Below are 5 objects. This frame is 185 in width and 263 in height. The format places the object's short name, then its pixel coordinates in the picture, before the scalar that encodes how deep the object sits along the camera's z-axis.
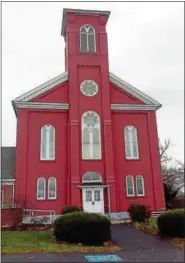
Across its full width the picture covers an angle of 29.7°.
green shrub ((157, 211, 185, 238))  17.95
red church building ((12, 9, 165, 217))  28.53
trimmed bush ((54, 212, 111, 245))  16.23
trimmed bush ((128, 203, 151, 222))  24.27
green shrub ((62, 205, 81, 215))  23.14
